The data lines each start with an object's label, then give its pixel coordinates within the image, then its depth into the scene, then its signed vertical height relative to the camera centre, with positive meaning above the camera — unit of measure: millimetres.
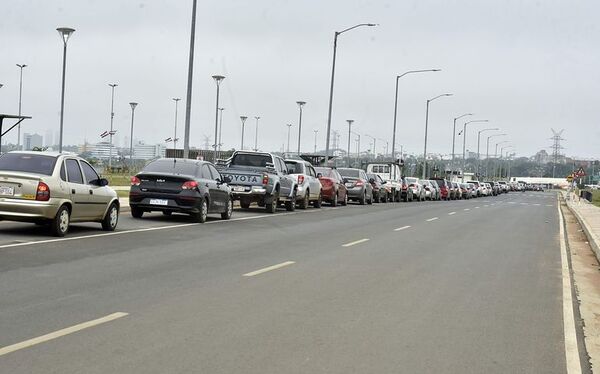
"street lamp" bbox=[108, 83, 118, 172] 69331 +3208
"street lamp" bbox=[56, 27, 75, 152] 31453 +4507
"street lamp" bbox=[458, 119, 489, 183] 102069 +4050
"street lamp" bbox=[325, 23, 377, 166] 43775 +3756
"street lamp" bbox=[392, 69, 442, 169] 60469 +4081
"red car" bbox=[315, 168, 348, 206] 34781 -1002
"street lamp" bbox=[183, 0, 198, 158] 28578 +2433
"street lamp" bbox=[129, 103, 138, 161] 67112 +3636
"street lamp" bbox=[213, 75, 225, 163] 50012 +4925
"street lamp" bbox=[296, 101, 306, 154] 63947 +4727
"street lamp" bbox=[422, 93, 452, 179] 74162 +1890
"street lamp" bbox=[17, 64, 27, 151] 65956 +4211
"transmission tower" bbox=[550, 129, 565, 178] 171250 +6224
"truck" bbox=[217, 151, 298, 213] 25578 -599
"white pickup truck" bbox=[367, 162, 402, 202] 54784 -296
